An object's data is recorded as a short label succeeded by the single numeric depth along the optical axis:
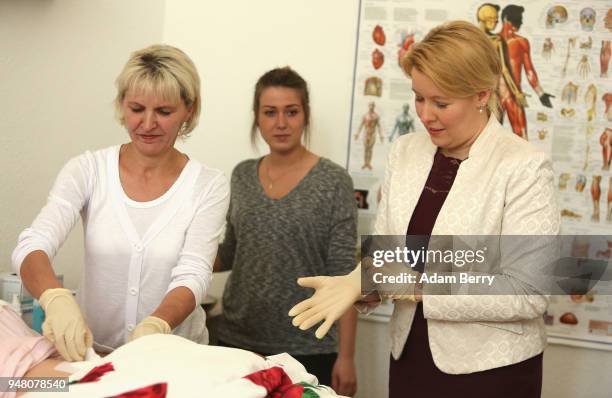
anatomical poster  2.39
